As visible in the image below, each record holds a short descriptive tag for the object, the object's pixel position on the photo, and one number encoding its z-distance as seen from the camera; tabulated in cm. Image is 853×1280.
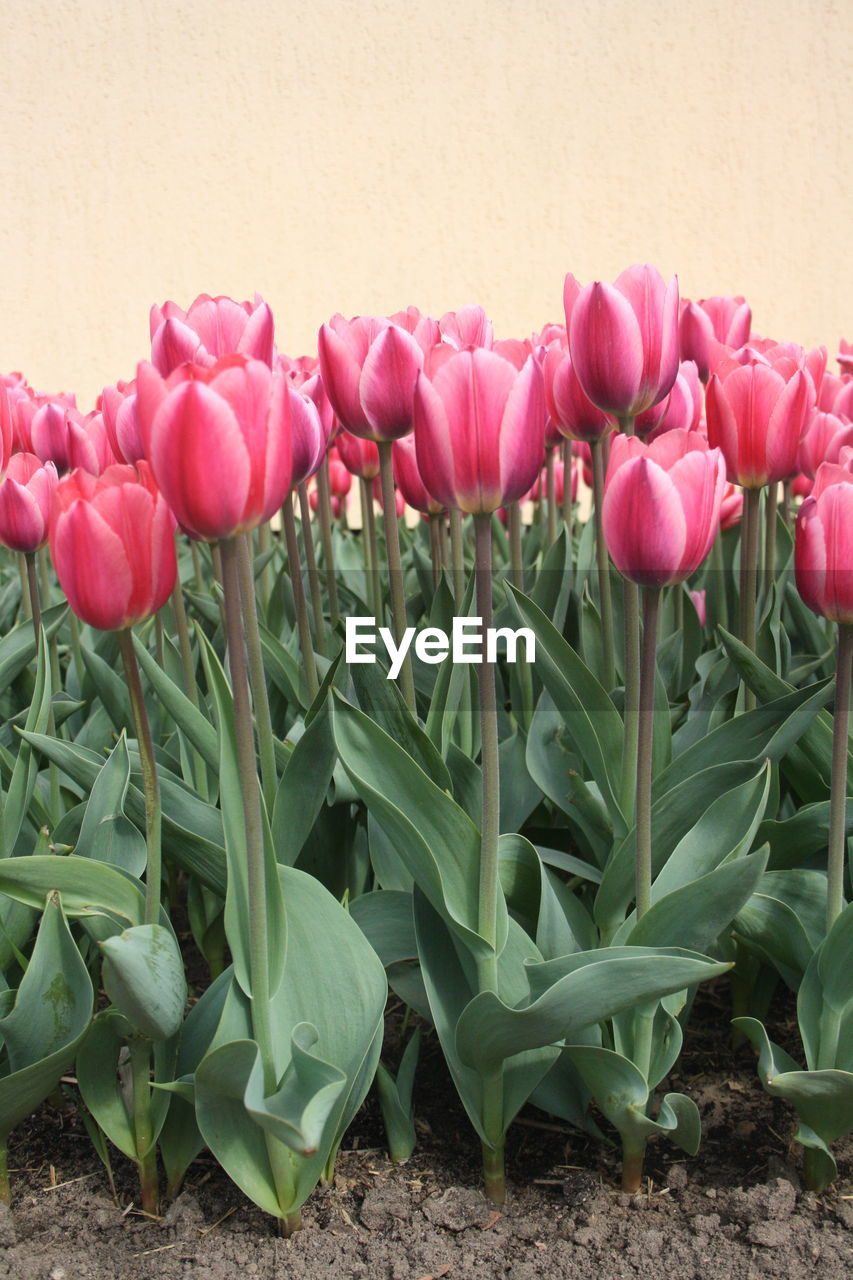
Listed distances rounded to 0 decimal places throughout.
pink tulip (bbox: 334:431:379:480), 156
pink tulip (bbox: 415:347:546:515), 82
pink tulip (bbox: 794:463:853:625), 91
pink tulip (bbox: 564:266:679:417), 100
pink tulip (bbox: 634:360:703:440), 126
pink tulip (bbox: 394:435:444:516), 149
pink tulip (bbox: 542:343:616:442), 121
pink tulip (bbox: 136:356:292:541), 67
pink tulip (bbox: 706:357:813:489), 112
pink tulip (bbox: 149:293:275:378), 96
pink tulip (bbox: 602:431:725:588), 82
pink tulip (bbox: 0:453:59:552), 123
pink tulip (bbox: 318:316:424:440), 105
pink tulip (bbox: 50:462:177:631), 81
